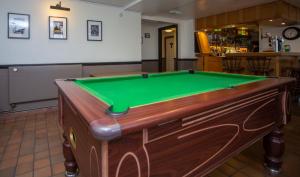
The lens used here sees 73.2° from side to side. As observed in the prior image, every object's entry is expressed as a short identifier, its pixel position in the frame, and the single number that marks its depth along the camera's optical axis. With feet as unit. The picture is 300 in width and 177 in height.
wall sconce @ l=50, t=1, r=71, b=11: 12.54
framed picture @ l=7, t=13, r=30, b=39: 12.29
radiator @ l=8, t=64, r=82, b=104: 12.39
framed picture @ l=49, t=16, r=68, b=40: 13.61
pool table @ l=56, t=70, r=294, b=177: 2.49
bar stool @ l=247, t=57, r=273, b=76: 14.56
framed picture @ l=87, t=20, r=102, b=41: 15.25
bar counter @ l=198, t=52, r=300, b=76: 14.16
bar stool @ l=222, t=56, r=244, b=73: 16.38
